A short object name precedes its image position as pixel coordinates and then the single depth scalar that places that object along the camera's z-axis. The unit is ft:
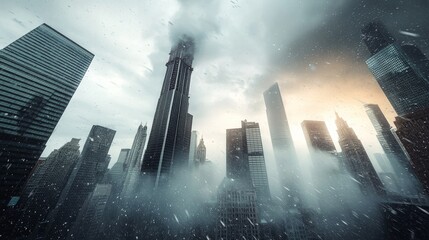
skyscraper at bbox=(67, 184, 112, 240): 334.44
